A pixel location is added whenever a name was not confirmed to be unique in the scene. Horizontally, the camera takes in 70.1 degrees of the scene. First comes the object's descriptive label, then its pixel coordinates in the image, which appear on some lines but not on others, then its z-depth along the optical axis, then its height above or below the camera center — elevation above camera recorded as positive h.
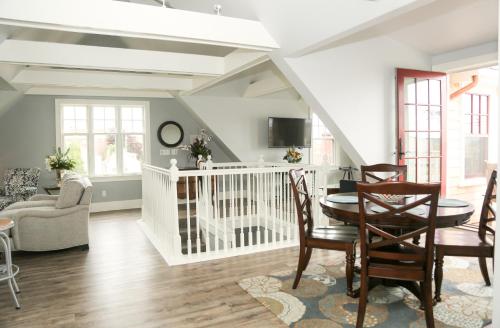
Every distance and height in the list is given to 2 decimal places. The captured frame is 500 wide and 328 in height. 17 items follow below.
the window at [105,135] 6.83 +0.31
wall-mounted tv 7.54 +0.36
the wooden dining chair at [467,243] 2.52 -0.70
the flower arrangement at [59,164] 6.20 -0.23
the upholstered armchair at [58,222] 4.13 -0.84
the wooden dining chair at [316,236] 2.75 -0.71
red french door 4.47 +0.30
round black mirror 7.41 +0.33
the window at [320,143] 8.65 +0.13
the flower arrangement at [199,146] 7.21 +0.06
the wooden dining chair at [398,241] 2.12 -0.58
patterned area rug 2.46 -1.19
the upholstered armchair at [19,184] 5.71 -0.54
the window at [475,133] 6.48 +0.25
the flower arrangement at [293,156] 7.56 -0.17
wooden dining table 2.34 -0.47
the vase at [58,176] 6.24 -0.44
